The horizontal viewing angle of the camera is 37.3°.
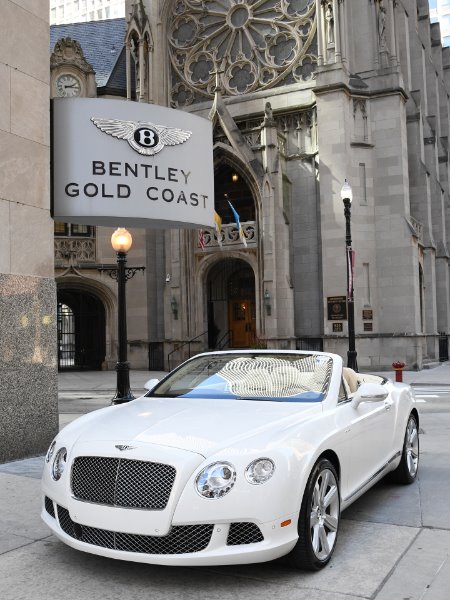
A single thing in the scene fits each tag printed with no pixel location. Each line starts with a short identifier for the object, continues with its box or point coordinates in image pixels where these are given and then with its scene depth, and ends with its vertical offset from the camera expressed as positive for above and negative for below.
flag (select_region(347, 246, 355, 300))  16.36 +1.39
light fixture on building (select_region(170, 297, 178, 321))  29.22 +1.01
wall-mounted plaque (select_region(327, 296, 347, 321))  26.23 +0.66
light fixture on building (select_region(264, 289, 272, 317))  26.89 +0.97
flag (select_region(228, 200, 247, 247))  27.50 +4.13
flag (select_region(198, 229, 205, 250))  28.50 +3.81
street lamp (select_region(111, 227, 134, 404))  12.04 +0.17
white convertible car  3.92 -0.93
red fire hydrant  13.66 -0.96
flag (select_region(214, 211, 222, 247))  26.42 +4.03
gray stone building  26.78 +5.78
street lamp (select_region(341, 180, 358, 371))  15.75 +1.47
